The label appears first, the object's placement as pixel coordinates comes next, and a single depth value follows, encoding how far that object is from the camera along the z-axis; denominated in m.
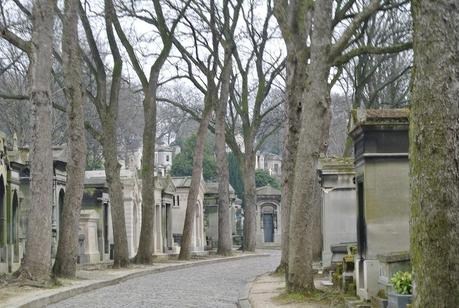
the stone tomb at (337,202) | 19.47
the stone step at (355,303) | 11.05
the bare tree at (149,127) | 26.42
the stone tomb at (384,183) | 12.13
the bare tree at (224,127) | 30.16
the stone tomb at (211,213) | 47.06
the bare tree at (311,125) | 13.25
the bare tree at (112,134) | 24.08
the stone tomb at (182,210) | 41.94
